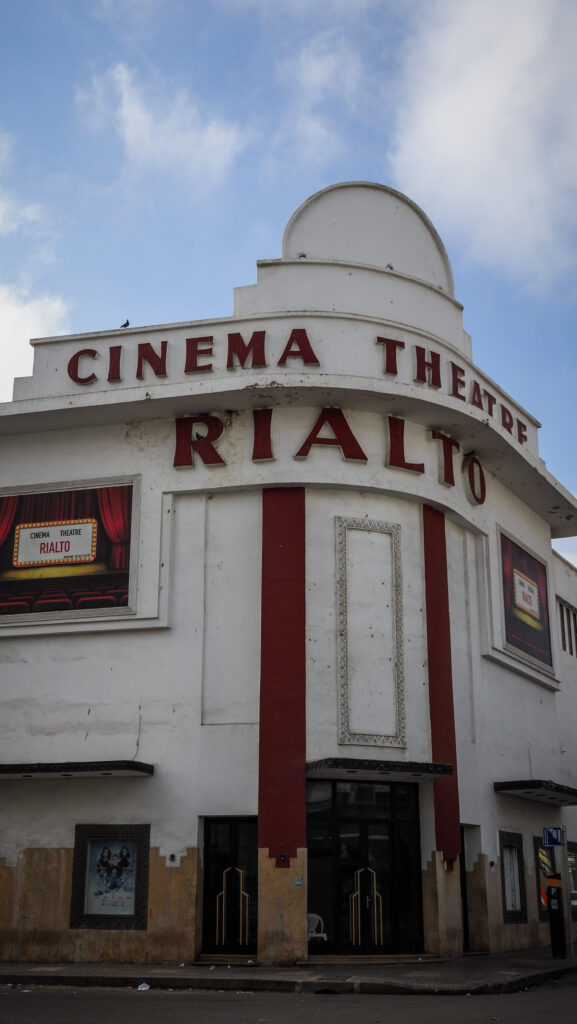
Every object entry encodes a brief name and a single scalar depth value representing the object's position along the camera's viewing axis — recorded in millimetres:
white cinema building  21938
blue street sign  23125
